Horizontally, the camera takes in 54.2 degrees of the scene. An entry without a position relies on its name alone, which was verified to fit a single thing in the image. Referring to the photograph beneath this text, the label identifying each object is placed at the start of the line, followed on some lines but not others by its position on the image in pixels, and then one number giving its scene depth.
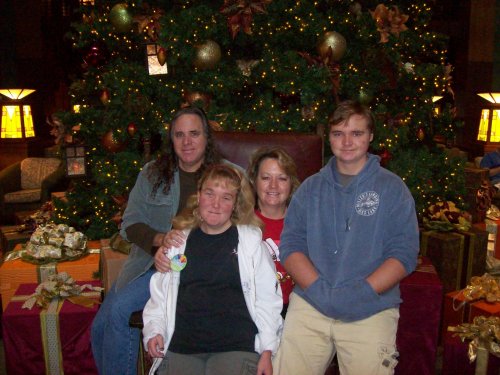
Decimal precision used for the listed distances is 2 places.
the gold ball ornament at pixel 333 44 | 3.66
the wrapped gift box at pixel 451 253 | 3.47
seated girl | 1.86
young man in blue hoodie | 1.90
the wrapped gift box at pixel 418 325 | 2.39
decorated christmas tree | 3.71
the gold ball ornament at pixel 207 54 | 3.69
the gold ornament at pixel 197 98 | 3.79
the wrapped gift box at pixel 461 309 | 2.53
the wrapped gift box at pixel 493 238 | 4.41
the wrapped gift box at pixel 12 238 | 4.50
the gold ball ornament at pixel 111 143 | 3.88
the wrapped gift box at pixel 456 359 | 2.34
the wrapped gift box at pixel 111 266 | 2.90
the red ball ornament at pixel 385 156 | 3.81
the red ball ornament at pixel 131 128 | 3.87
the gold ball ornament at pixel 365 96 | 3.87
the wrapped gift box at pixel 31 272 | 3.07
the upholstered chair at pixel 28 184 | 6.05
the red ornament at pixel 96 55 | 4.17
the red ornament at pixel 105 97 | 3.94
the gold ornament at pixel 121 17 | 3.76
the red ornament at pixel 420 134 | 4.27
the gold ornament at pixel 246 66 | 4.08
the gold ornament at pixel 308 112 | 3.84
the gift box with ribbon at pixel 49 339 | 2.53
